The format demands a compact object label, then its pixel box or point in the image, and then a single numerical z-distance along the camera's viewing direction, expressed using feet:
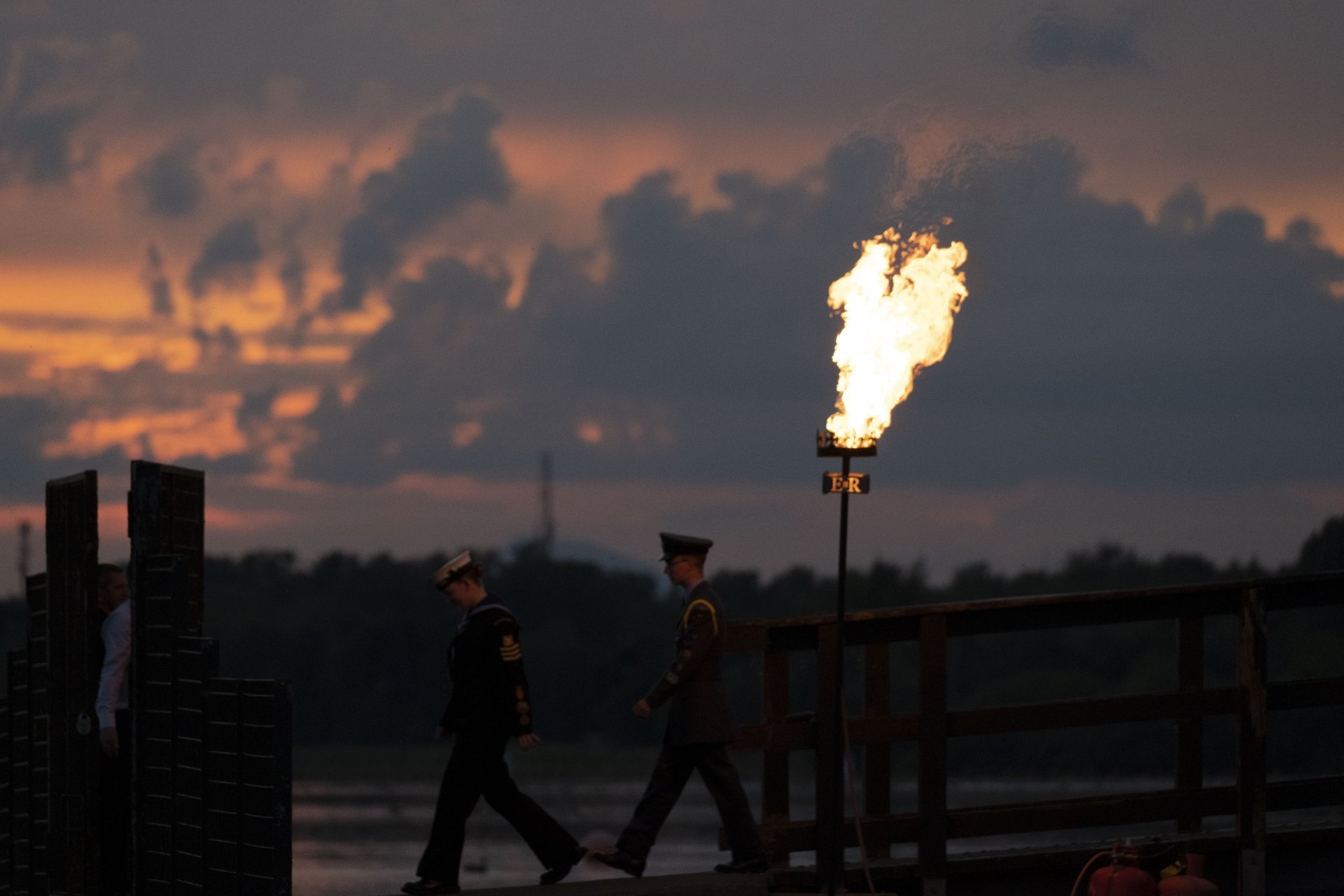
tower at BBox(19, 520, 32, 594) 541.34
